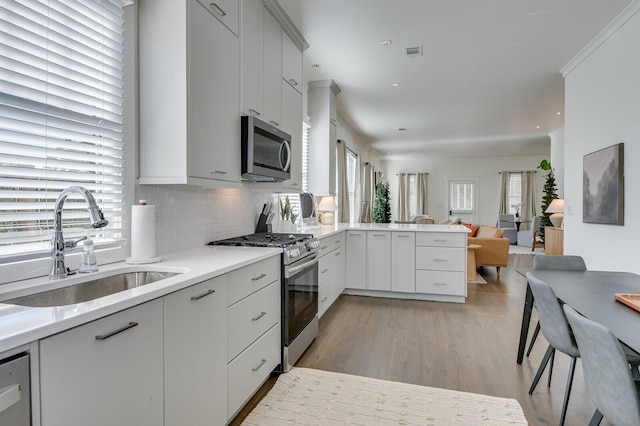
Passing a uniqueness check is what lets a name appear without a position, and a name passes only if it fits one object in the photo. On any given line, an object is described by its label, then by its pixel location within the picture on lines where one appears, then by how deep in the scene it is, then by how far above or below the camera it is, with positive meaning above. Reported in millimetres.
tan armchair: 5621 -693
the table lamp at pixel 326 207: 4742 +28
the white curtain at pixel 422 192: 12016 +590
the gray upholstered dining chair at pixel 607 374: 1160 -594
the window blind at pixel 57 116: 1331 +414
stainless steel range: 2355 -580
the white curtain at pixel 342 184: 6203 +469
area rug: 1895 -1157
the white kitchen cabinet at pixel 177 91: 1847 +655
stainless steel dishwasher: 785 -427
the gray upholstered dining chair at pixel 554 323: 1826 -631
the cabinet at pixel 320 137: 4793 +1006
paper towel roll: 1781 -134
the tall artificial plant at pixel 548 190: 7766 +424
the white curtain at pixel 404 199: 12172 +352
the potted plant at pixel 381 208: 8305 +23
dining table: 1339 -449
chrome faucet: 1359 -75
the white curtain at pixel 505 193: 11266 +516
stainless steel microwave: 2393 +438
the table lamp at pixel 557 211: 6629 -45
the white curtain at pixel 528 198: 10930 +343
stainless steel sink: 1282 -341
